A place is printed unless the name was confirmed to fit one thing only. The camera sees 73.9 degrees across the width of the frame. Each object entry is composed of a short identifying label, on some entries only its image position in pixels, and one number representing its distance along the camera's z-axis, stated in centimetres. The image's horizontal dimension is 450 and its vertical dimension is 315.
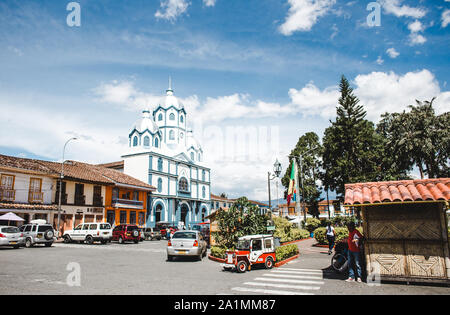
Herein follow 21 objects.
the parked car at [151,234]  3136
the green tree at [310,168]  4647
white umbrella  2298
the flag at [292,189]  2701
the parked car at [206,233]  2422
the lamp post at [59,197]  2701
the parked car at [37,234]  2105
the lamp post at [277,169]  2240
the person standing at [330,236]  1623
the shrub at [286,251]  1342
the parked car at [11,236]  1878
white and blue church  4378
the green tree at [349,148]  3988
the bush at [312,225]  3209
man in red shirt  898
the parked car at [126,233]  2614
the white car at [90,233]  2484
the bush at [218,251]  1477
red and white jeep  1143
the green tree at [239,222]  1538
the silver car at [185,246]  1419
